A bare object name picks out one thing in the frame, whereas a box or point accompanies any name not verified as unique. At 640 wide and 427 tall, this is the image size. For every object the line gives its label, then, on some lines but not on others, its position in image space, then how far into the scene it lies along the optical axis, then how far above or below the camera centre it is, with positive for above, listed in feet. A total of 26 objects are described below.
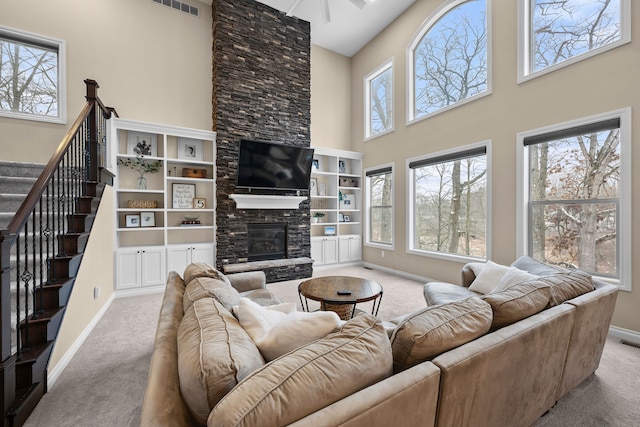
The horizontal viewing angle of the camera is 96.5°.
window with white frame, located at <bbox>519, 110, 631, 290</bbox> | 9.57 +0.61
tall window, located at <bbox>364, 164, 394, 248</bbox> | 19.30 +0.44
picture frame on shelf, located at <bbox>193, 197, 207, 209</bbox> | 15.97 +0.49
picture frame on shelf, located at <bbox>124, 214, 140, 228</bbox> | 14.33 -0.42
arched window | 13.94 +8.21
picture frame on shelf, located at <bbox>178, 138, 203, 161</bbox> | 15.75 +3.51
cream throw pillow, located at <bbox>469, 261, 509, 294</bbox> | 8.90 -2.13
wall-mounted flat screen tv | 16.15 +2.74
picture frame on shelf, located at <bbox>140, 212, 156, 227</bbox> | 14.73 -0.38
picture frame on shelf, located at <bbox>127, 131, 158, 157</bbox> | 14.58 +3.54
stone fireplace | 16.02 +6.47
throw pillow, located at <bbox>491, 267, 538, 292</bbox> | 7.63 -1.82
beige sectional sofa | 2.73 -1.86
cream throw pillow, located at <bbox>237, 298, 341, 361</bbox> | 3.76 -1.63
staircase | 5.27 -1.11
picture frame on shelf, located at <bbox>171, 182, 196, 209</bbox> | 15.52 +0.93
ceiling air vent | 15.60 +11.46
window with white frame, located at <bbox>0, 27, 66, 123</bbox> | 12.59 +6.16
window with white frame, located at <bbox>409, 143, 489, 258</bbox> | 14.00 +0.47
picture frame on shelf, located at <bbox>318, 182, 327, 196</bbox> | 20.44 +1.66
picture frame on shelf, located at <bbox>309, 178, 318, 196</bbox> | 19.98 +1.73
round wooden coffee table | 8.43 -2.55
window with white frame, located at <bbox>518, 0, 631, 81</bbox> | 9.70 +6.74
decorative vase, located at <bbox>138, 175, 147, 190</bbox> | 14.64 +1.48
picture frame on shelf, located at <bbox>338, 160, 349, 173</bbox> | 21.22 +3.39
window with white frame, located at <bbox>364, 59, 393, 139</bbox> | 19.19 +7.79
